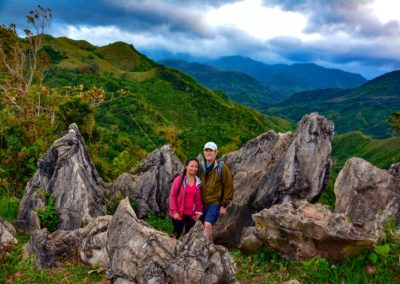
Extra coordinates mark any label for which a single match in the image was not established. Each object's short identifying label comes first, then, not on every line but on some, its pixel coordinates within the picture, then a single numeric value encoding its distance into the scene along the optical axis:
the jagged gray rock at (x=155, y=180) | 16.62
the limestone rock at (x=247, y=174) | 13.92
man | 11.14
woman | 10.93
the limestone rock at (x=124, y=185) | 16.84
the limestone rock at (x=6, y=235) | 11.82
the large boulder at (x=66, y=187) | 13.52
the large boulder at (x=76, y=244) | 10.83
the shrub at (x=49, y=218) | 13.21
